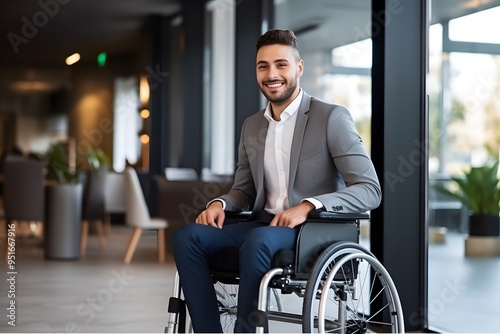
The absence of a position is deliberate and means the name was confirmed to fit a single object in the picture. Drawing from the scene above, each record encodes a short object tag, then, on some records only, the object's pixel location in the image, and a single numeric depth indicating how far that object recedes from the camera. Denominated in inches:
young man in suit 100.7
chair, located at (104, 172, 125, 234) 335.9
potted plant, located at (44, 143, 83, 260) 283.0
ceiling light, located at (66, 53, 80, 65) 469.5
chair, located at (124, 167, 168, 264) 267.1
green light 472.7
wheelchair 95.3
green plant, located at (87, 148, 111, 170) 323.5
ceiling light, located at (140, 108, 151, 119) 421.8
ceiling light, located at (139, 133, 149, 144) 422.0
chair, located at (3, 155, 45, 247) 296.5
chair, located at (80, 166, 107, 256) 313.1
